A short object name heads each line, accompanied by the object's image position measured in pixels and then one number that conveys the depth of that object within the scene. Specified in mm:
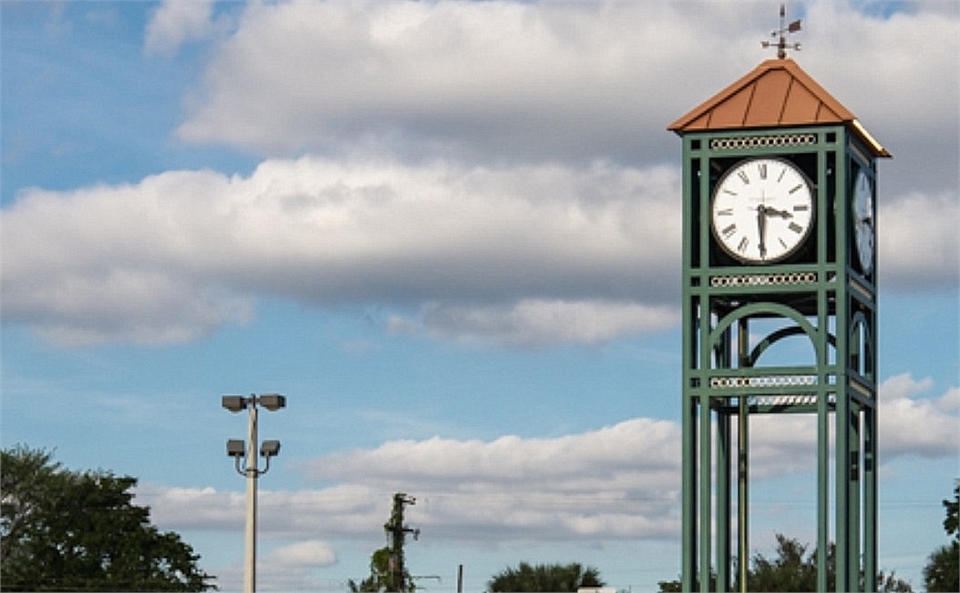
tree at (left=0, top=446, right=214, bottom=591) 85750
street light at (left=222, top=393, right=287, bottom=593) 44219
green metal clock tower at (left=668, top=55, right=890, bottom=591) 38156
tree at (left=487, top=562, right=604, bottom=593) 78938
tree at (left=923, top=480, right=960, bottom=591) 74688
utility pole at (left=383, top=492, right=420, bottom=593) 84562
